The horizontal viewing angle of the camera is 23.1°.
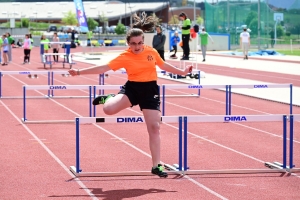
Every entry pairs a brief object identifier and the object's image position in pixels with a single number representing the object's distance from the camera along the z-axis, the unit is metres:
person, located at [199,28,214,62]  37.31
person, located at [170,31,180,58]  34.59
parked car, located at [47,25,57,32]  96.68
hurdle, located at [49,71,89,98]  17.91
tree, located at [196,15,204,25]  120.39
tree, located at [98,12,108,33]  109.99
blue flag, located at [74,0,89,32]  49.61
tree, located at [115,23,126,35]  90.44
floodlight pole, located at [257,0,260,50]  49.19
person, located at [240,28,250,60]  39.03
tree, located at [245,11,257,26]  53.40
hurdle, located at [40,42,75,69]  33.19
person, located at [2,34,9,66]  37.44
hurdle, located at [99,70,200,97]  18.31
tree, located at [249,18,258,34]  53.03
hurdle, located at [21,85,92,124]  14.09
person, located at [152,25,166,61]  23.27
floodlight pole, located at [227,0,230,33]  54.87
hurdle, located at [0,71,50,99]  18.02
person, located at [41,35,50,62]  36.08
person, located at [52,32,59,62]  36.60
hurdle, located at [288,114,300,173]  8.98
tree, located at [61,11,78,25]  109.19
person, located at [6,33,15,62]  38.83
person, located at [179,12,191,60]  24.12
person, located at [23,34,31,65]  37.56
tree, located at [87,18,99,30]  104.00
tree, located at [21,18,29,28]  98.74
